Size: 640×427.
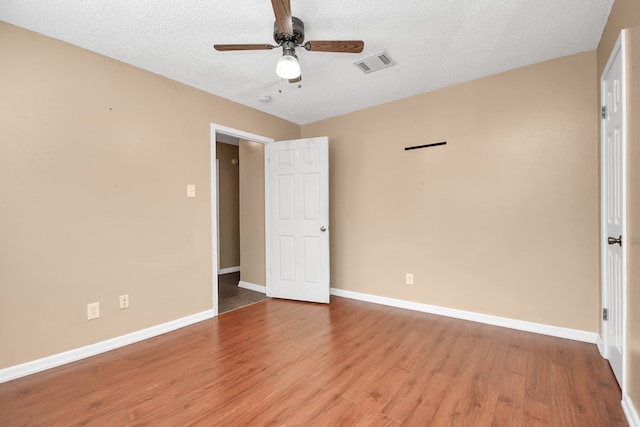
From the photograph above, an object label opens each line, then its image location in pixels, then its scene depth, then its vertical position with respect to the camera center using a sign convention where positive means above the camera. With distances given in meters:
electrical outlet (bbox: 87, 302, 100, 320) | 2.30 -0.79
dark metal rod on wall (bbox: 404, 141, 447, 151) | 3.10 +0.73
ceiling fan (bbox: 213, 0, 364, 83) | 1.69 +1.10
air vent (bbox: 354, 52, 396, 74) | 2.44 +1.32
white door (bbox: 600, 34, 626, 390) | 1.70 -0.01
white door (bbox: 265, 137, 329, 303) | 3.60 -0.10
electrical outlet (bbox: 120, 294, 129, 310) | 2.48 -0.77
